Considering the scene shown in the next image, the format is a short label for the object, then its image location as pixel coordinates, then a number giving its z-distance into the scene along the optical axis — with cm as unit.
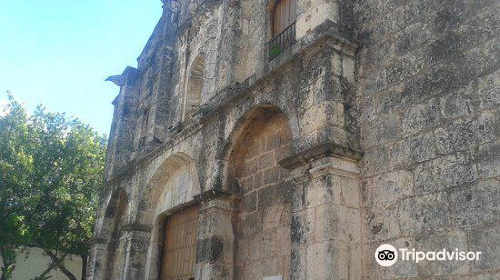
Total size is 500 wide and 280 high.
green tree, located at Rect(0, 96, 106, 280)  1516
